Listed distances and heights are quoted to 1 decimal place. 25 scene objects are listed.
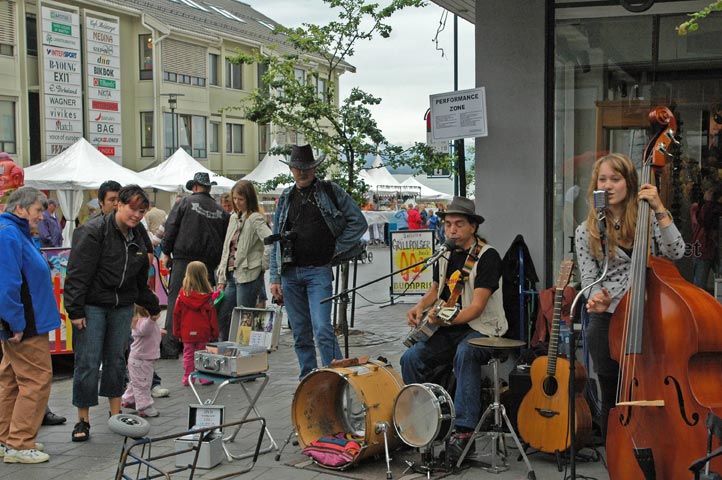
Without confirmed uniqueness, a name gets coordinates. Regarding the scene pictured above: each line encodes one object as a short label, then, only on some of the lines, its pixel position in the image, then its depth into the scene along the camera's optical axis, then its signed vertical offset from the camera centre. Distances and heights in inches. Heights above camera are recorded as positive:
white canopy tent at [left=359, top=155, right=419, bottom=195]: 1552.7 +48.4
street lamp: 1439.3 +175.0
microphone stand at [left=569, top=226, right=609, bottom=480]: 173.2 -33.4
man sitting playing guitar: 236.2 -30.0
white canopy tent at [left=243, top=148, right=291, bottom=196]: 1113.4 +52.6
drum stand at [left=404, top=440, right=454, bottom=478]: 223.1 -65.4
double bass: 159.8 -29.5
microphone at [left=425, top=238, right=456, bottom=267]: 236.7 -11.0
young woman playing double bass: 191.8 -9.8
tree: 470.0 +55.8
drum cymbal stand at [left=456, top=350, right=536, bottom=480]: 222.1 -57.4
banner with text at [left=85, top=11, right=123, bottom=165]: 1364.4 +209.2
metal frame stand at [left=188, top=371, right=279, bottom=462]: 239.1 -53.1
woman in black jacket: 261.3 -25.5
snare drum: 217.8 -51.9
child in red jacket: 330.3 -38.8
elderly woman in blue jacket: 242.5 -33.1
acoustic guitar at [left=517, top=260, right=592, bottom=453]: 225.5 -51.2
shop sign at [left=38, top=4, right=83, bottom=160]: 1273.4 +200.3
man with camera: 277.6 -10.8
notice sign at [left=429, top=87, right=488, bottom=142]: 274.2 +30.2
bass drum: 225.9 -53.2
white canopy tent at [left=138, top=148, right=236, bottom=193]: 889.5 +38.2
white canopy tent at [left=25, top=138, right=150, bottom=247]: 778.8 +33.6
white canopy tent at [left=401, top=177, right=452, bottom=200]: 1818.4 +34.7
